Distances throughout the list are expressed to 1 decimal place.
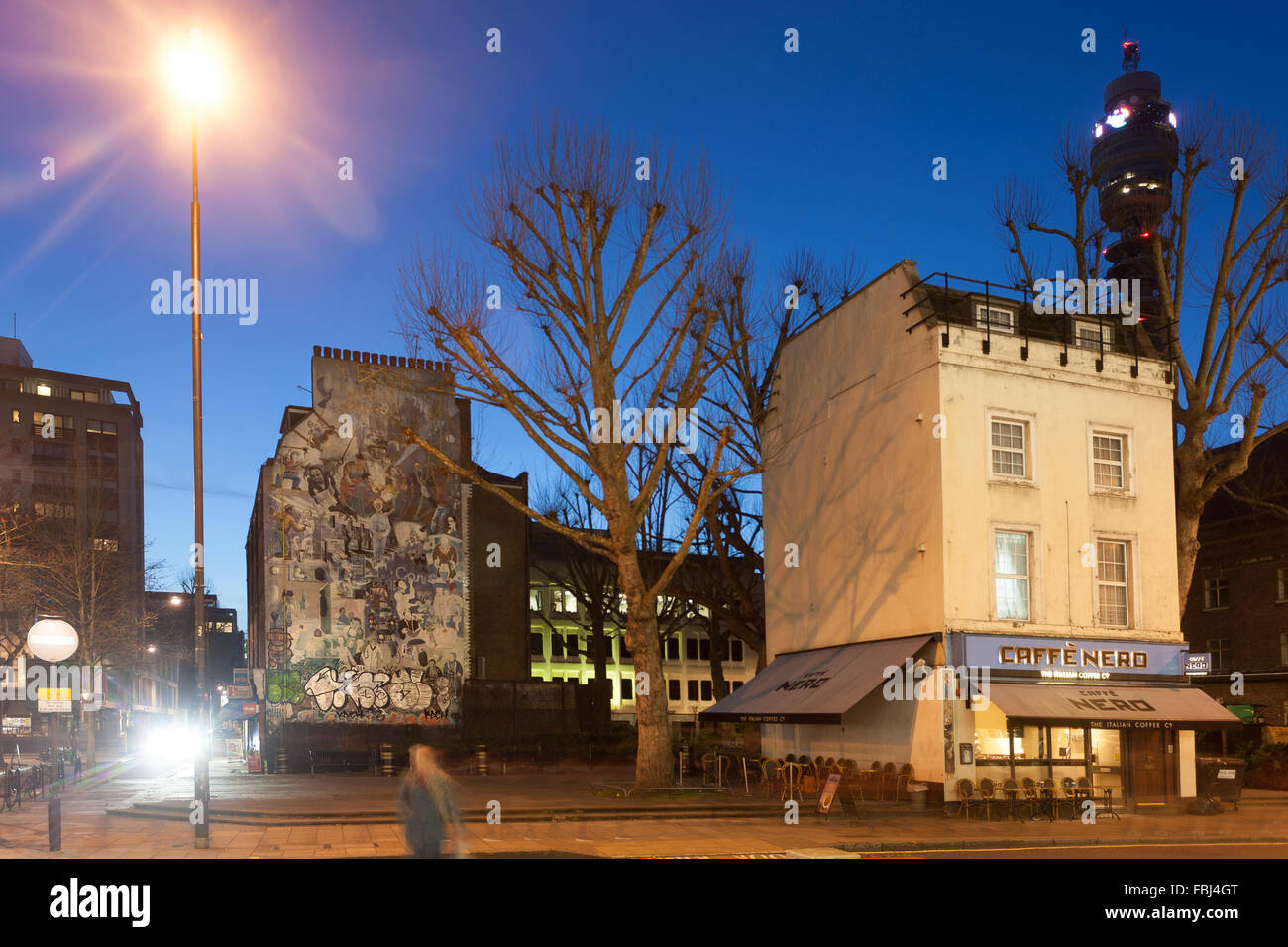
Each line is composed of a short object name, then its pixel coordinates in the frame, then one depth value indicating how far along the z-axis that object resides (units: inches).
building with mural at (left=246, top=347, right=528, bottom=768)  1636.3
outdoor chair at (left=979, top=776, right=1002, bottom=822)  922.7
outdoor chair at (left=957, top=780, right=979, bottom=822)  928.9
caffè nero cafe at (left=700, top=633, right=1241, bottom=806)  964.0
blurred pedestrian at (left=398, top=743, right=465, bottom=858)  390.6
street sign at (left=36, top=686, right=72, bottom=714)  847.6
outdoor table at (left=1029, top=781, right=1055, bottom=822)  934.4
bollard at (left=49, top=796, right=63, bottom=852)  653.3
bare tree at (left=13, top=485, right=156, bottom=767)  2001.7
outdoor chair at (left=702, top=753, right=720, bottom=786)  1152.8
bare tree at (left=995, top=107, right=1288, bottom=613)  1138.7
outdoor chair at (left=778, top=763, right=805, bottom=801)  986.3
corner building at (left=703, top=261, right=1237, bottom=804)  986.7
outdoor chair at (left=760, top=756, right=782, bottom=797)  1085.8
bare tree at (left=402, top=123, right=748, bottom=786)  971.9
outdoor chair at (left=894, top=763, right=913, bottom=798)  985.5
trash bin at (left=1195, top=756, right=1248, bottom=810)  1050.7
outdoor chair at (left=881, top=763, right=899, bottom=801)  994.1
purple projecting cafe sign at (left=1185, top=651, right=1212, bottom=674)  1038.0
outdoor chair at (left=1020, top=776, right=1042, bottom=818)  934.4
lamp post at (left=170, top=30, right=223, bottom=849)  677.3
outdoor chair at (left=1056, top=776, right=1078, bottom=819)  944.9
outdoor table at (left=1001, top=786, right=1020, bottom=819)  930.1
